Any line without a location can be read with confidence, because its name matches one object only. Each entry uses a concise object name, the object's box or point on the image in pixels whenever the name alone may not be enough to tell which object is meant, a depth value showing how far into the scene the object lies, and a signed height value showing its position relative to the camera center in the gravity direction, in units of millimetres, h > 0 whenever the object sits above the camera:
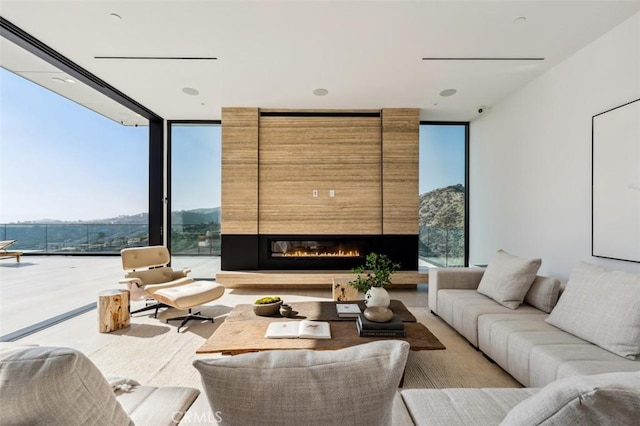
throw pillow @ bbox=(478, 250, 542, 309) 2656 -613
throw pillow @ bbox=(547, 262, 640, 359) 1734 -614
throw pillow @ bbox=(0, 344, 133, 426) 633 -387
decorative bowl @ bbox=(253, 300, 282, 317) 2562 -829
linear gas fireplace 4820 -632
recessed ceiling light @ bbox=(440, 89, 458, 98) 4000 +1652
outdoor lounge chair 6402 -859
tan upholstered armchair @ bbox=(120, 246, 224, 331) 3162 -837
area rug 2170 -1212
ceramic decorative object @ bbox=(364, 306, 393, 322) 2236 -765
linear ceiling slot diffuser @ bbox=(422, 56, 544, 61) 3148 +1650
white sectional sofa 1710 -822
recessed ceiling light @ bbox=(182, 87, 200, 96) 3928 +1644
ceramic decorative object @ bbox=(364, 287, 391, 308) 2449 -702
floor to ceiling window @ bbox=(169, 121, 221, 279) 5160 +299
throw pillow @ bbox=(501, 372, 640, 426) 574 -376
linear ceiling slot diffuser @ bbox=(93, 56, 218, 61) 3123 +1644
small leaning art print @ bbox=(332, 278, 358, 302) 3801 -1007
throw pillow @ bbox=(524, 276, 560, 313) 2537 -693
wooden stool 3018 -1002
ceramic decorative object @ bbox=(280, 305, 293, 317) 2537 -834
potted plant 2453 -624
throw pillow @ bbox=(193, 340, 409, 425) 631 -379
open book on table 2096 -854
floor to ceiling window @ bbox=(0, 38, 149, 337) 3627 +501
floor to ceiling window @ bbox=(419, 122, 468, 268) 5207 +398
